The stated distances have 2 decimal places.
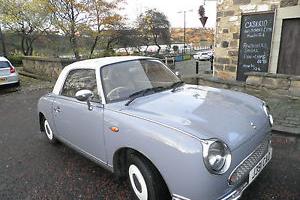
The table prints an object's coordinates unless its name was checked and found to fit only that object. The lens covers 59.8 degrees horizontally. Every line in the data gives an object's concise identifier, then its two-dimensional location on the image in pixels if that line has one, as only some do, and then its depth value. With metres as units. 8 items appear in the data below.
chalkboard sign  7.16
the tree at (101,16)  16.27
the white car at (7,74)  10.07
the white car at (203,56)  36.39
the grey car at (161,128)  2.17
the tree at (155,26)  32.31
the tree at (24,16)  20.25
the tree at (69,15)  15.46
